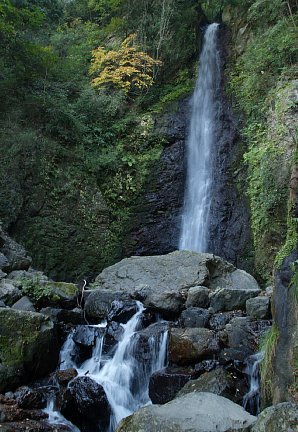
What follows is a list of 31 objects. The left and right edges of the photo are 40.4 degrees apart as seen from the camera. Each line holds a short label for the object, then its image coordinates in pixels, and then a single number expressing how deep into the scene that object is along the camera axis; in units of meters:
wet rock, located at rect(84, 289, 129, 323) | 8.26
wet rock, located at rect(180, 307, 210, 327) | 7.09
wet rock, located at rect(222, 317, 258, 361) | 6.06
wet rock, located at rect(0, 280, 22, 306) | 7.64
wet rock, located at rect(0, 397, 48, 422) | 5.34
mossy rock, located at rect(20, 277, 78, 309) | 8.09
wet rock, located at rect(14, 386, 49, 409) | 5.84
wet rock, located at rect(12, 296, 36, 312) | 7.65
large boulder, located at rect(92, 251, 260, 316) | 9.58
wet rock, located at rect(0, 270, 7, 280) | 8.44
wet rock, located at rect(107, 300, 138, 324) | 8.02
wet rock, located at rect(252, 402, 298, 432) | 3.20
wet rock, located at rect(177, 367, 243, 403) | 5.34
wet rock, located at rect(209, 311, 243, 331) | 6.89
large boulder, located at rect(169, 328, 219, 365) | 6.18
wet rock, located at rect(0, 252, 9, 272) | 8.90
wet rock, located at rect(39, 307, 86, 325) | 7.80
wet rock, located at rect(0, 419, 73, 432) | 5.06
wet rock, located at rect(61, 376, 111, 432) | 5.80
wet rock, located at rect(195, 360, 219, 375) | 5.94
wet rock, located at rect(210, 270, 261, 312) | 7.52
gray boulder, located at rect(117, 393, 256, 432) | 3.65
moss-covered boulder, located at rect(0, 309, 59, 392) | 6.24
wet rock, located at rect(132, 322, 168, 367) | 6.76
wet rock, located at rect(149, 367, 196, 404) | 5.90
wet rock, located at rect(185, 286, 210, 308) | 7.90
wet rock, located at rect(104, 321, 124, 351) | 7.27
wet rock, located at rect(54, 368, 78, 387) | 6.39
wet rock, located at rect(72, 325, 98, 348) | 7.29
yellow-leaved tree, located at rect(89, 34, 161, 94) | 15.41
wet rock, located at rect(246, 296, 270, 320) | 6.72
